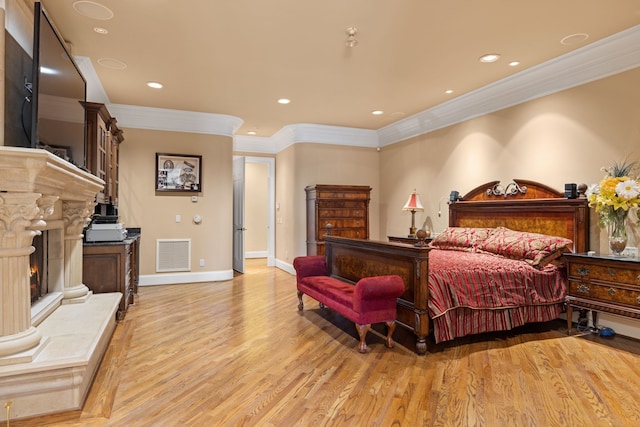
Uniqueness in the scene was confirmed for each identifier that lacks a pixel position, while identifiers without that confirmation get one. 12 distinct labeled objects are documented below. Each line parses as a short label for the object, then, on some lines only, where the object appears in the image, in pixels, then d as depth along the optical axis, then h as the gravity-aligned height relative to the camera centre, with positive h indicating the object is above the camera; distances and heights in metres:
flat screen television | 2.16 +0.78
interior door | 6.97 -0.02
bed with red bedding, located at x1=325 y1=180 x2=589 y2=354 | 3.09 -0.47
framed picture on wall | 5.87 +0.64
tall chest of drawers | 6.44 +0.03
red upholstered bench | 3.03 -0.75
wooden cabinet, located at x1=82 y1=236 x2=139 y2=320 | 3.74 -0.56
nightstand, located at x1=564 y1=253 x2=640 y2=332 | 3.04 -0.60
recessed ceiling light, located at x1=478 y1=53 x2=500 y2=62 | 3.80 +1.61
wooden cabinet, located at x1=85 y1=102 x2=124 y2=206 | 3.90 +0.74
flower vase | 3.29 -0.17
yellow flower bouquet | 3.19 +0.14
